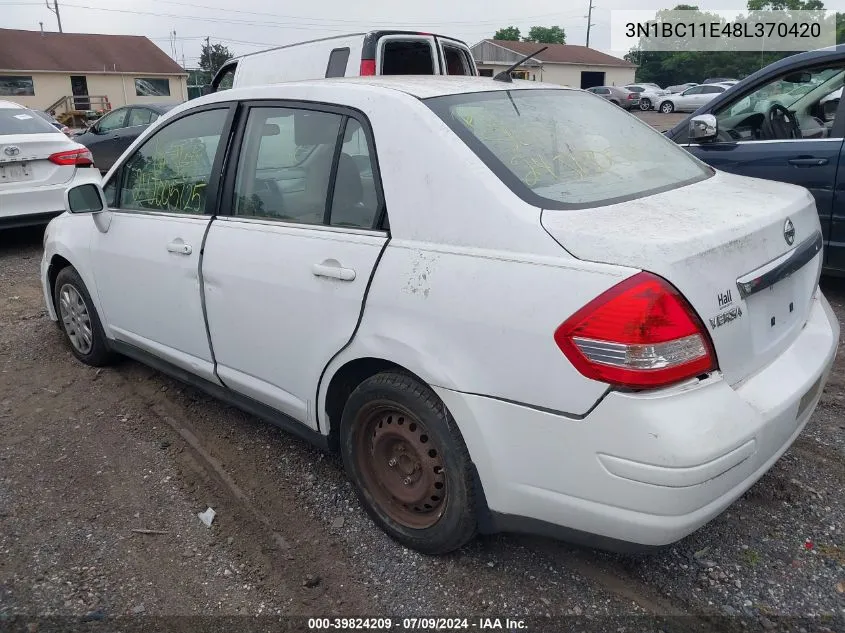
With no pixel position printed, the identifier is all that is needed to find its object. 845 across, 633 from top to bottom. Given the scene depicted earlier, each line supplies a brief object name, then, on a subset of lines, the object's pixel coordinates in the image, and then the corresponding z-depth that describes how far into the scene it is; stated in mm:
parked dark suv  4922
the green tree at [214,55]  73400
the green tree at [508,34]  85188
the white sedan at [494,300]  1999
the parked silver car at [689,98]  33531
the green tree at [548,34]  89438
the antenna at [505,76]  3186
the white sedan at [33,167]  7184
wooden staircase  36000
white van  7598
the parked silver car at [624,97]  38675
